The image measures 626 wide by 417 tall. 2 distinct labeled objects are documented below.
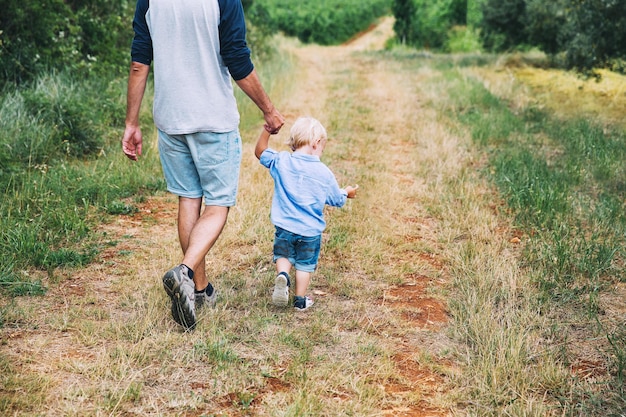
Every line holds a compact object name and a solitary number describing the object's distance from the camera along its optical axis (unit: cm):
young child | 435
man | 382
